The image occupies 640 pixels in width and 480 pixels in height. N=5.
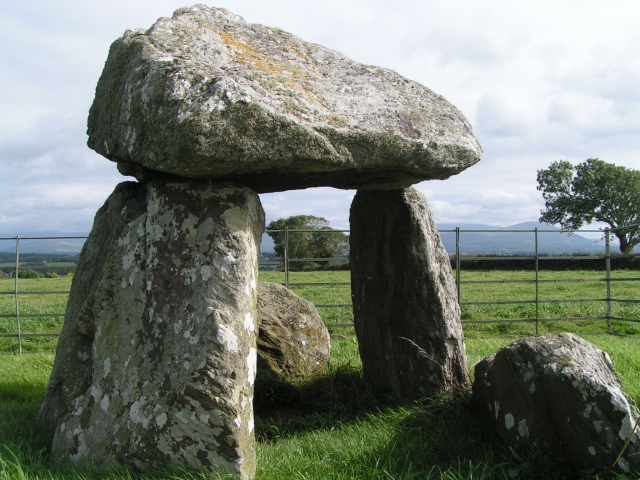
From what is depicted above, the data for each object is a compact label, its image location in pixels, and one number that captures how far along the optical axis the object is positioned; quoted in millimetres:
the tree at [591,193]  37094
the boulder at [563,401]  3168
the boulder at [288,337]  5594
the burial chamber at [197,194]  3332
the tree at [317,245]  21891
